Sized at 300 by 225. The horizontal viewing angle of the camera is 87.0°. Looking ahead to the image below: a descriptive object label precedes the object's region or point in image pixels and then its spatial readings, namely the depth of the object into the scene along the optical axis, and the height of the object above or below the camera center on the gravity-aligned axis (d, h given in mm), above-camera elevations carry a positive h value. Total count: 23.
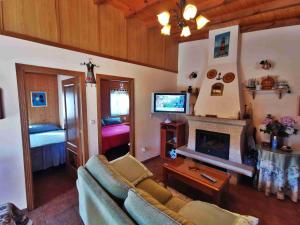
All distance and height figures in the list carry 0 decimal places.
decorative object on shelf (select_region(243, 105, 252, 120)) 3311 -323
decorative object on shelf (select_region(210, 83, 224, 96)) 3438 +183
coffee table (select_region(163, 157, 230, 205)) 2117 -1174
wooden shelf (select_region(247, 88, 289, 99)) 3058 +128
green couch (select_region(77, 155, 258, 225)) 1123 -905
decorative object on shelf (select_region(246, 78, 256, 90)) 3320 +284
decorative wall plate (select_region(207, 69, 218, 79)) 3565 +545
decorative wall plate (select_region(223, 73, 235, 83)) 3328 +425
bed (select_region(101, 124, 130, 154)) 3916 -1005
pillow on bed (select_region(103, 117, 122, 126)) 5094 -760
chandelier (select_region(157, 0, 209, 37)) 1608 +886
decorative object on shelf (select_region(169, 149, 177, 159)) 4051 -1456
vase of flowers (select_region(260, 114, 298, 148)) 2707 -544
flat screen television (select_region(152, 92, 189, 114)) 3699 -130
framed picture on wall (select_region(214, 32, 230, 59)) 3391 +1149
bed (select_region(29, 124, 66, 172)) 3246 -1097
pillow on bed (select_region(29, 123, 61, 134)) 4000 -789
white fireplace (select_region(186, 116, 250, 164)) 3064 -642
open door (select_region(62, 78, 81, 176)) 2789 -455
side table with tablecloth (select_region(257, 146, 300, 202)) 2471 -1210
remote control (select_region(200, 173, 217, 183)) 2230 -1156
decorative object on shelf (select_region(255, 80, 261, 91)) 3263 +244
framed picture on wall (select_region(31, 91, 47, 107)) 4398 -38
